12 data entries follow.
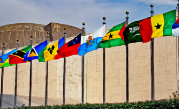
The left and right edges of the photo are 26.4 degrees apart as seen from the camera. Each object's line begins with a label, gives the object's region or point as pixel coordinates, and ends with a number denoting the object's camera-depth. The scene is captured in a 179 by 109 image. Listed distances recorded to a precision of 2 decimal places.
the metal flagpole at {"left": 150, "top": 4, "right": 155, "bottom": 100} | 21.30
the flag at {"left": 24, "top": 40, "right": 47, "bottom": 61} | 28.80
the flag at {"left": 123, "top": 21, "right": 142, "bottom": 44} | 22.11
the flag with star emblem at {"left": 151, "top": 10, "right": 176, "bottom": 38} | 20.75
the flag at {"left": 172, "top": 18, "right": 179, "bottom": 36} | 20.47
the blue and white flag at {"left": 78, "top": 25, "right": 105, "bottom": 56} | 24.50
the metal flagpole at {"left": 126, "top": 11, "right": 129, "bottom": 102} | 22.66
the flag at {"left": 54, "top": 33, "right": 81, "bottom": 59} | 25.97
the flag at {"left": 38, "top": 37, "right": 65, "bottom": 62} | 27.44
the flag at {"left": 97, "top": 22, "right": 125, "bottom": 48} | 23.08
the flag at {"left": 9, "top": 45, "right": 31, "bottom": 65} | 30.48
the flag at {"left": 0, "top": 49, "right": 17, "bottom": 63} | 32.07
